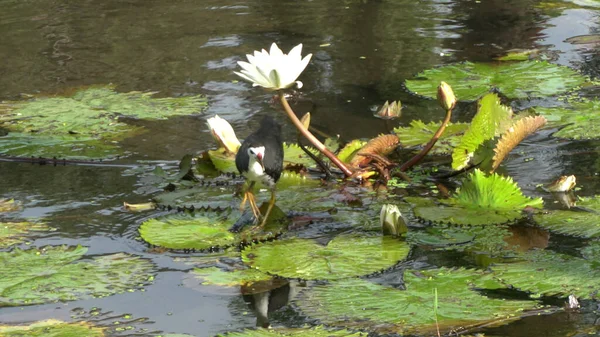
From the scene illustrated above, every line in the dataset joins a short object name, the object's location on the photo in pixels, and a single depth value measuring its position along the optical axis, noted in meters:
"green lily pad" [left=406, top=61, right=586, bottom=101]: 10.53
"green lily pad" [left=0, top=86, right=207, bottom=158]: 9.49
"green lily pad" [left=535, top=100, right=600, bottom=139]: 9.09
